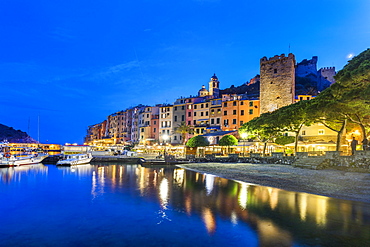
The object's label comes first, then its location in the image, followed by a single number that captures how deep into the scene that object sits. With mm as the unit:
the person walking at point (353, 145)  22384
